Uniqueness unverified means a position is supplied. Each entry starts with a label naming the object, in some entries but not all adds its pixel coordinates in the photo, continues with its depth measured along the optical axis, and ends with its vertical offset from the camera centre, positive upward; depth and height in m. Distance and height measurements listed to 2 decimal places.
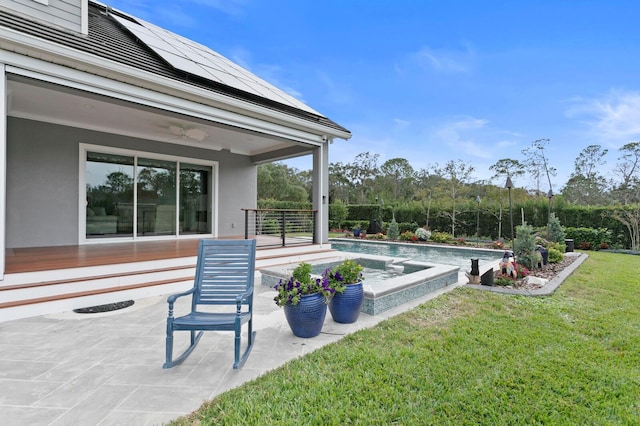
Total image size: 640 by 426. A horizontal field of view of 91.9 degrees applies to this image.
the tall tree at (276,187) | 29.14 +2.51
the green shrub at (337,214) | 20.53 -0.12
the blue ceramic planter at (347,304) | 3.83 -1.14
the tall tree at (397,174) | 34.44 +4.28
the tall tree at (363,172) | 35.12 +4.66
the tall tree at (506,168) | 27.05 +3.96
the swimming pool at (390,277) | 4.38 -1.24
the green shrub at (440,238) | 13.81 -1.14
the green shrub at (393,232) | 15.51 -0.99
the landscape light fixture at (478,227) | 15.93 -0.76
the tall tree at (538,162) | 23.89 +4.13
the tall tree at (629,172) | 22.31 +3.00
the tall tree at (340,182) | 35.88 +3.51
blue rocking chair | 3.19 -0.70
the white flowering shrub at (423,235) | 14.23 -1.04
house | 4.54 +1.87
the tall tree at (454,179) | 16.75 +2.00
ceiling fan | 7.19 +1.89
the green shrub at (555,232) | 10.95 -0.69
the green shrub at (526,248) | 7.17 -0.84
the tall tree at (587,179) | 25.50 +2.81
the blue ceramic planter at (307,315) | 3.36 -1.13
